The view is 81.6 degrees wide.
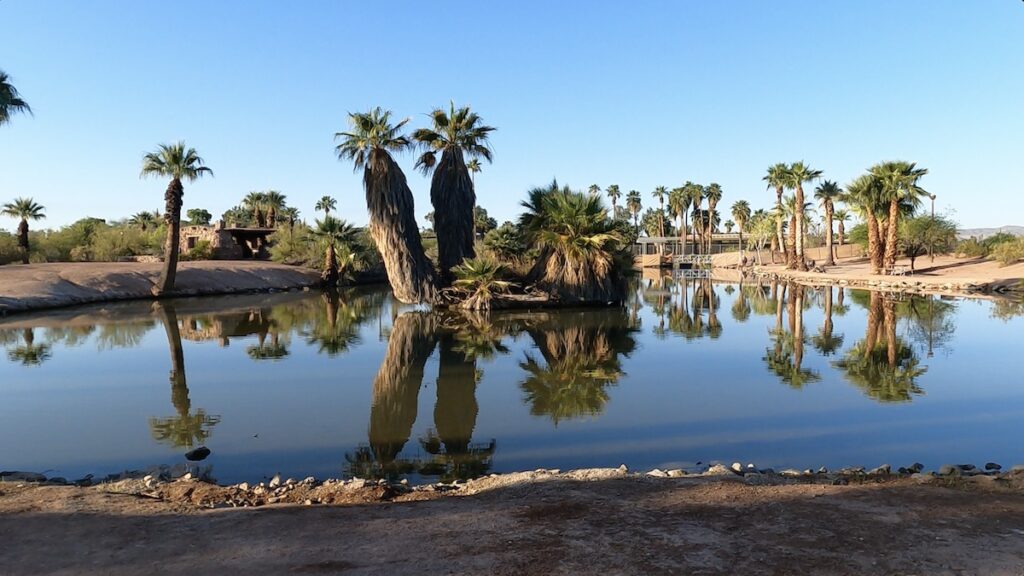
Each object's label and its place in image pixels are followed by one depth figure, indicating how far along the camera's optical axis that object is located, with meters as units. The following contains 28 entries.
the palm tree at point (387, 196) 27.62
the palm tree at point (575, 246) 28.62
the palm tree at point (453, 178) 29.73
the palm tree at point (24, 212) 45.22
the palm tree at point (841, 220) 78.94
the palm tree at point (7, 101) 24.75
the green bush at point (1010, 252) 49.38
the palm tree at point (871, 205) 47.19
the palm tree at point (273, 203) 74.19
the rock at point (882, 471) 7.34
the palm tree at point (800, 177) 57.52
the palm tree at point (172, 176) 34.19
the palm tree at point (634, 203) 116.50
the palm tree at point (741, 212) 97.00
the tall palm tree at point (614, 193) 116.56
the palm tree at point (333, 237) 45.50
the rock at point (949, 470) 7.30
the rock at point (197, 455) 8.61
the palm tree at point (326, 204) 93.31
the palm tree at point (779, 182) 59.98
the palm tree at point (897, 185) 45.41
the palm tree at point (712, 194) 92.00
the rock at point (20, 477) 7.45
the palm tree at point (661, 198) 101.72
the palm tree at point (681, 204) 90.69
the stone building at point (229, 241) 54.16
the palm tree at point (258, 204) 71.24
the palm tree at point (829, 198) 64.50
